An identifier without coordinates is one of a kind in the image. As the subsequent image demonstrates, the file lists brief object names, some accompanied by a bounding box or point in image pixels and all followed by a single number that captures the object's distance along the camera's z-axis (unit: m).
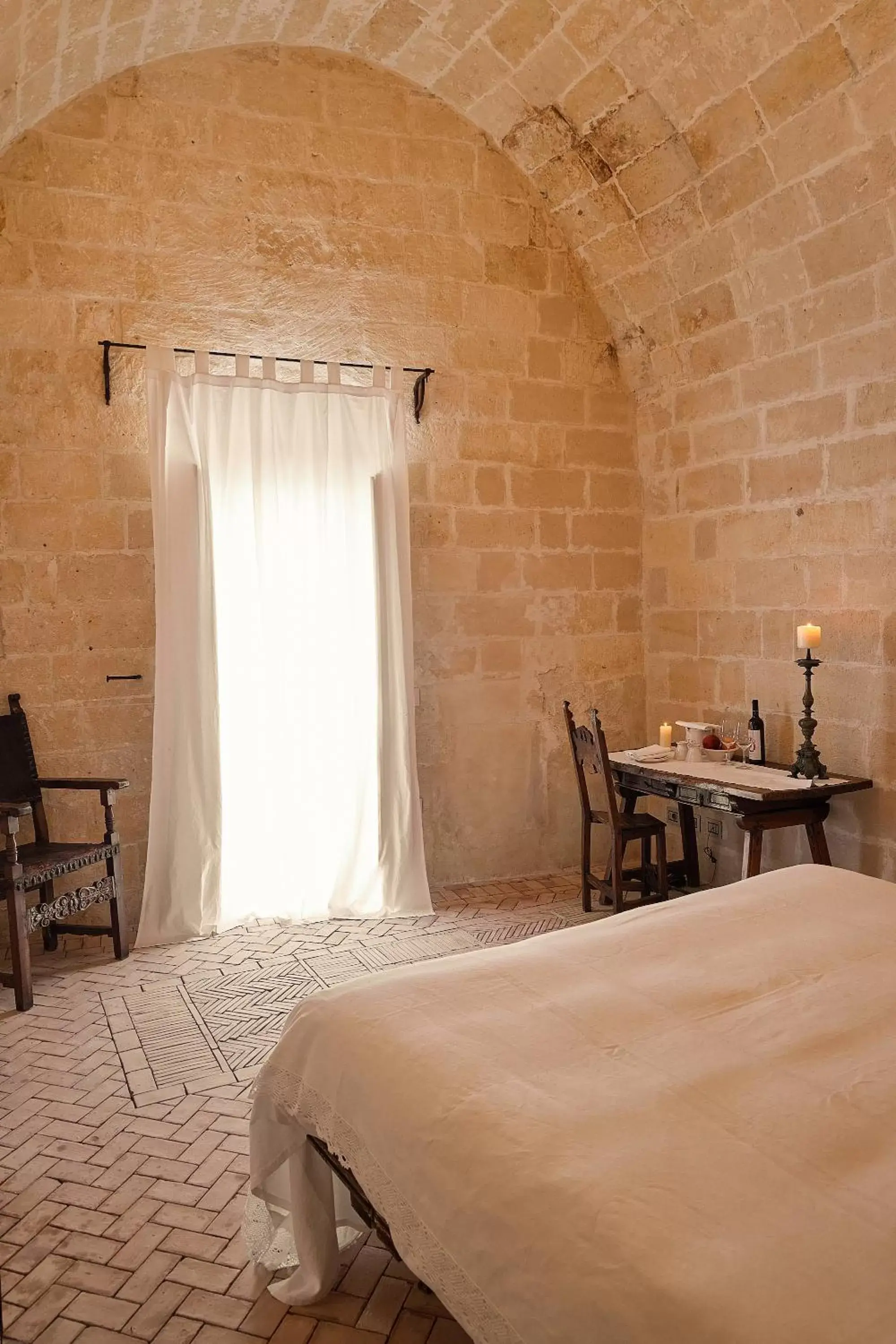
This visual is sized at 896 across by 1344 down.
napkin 4.68
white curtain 4.32
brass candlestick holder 4.07
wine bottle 4.53
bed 1.18
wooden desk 3.93
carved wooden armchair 3.58
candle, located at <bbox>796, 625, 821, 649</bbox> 4.03
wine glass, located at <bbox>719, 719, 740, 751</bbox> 4.84
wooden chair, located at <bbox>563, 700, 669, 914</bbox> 4.33
